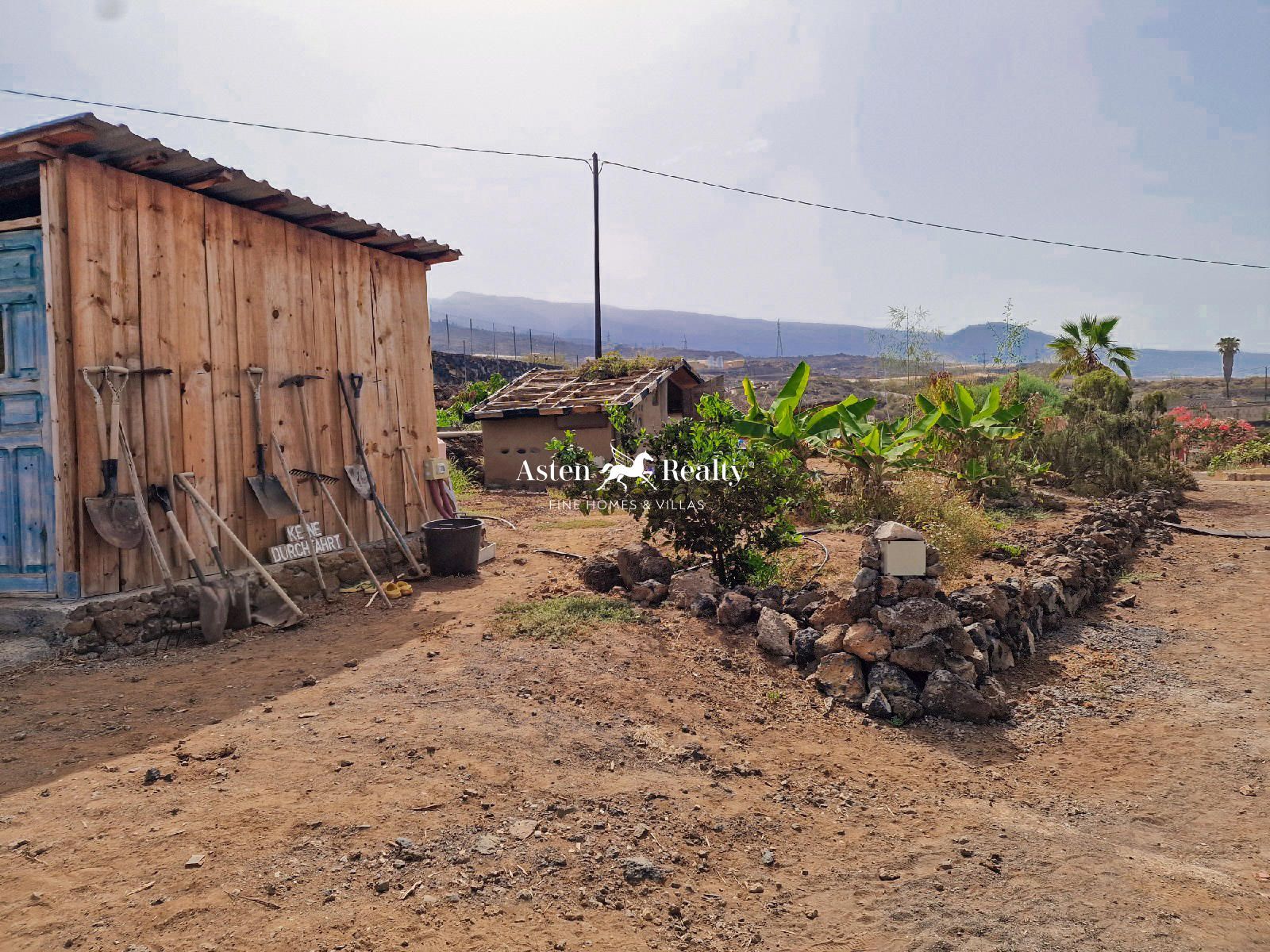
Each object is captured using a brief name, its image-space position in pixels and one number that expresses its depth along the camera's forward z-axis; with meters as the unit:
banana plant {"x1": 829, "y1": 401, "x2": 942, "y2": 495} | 9.41
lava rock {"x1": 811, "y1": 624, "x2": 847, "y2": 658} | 5.08
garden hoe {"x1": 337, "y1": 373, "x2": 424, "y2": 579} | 7.75
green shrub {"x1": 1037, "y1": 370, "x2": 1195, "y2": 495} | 13.37
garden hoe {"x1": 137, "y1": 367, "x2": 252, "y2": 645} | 5.76
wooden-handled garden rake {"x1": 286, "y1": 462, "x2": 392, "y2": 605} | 6.99
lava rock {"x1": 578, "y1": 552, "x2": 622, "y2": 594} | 7.01
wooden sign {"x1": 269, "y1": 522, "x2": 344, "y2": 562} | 6.91
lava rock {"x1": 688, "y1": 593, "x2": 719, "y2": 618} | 5.99
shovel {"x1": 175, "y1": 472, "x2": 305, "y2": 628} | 5.99
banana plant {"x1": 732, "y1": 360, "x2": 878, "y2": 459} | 8.52
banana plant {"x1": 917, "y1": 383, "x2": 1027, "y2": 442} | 10.35
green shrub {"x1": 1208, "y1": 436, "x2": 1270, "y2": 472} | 19.39
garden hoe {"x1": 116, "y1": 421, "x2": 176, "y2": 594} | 5.60
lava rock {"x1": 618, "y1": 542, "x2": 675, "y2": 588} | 6.76
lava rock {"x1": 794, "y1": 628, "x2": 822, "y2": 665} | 5.24
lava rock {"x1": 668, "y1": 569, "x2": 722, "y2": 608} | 6.24
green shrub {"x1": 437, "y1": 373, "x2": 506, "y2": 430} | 22.03
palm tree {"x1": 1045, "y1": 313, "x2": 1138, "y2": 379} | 18.31
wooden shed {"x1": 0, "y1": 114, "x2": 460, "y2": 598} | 5.38
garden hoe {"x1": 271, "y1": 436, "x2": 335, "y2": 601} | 6.91
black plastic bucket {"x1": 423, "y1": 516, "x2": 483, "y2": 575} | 7.80
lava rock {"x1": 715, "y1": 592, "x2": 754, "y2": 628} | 5.77
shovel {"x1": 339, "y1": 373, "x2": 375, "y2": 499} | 7.78
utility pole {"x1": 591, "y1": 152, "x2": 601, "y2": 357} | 24.03
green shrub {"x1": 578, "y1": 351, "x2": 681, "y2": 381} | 18.59
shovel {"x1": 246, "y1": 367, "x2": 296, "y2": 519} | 6.68
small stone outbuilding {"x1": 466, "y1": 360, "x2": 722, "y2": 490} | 16.05
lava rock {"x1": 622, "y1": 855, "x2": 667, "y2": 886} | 2.82
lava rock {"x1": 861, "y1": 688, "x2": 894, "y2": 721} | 4.60
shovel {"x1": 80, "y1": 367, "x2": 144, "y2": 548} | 5.43
